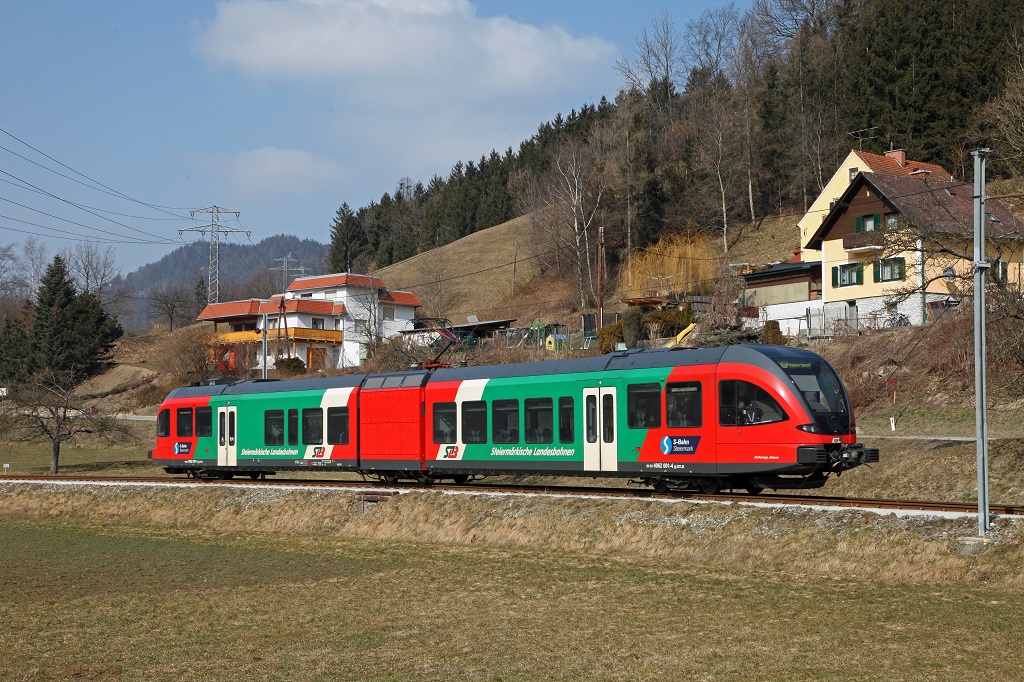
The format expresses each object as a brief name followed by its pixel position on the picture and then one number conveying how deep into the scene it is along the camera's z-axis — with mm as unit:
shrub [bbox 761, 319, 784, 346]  52812
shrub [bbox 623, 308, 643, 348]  61125
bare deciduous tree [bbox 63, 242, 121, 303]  139625
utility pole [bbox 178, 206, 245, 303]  103188
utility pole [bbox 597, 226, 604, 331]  54312
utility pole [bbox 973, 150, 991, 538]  16703
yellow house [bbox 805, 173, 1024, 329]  50875
